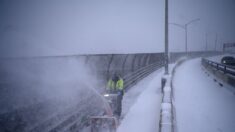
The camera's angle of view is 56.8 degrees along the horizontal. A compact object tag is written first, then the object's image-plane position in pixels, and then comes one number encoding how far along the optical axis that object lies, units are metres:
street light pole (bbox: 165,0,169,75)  16.84
